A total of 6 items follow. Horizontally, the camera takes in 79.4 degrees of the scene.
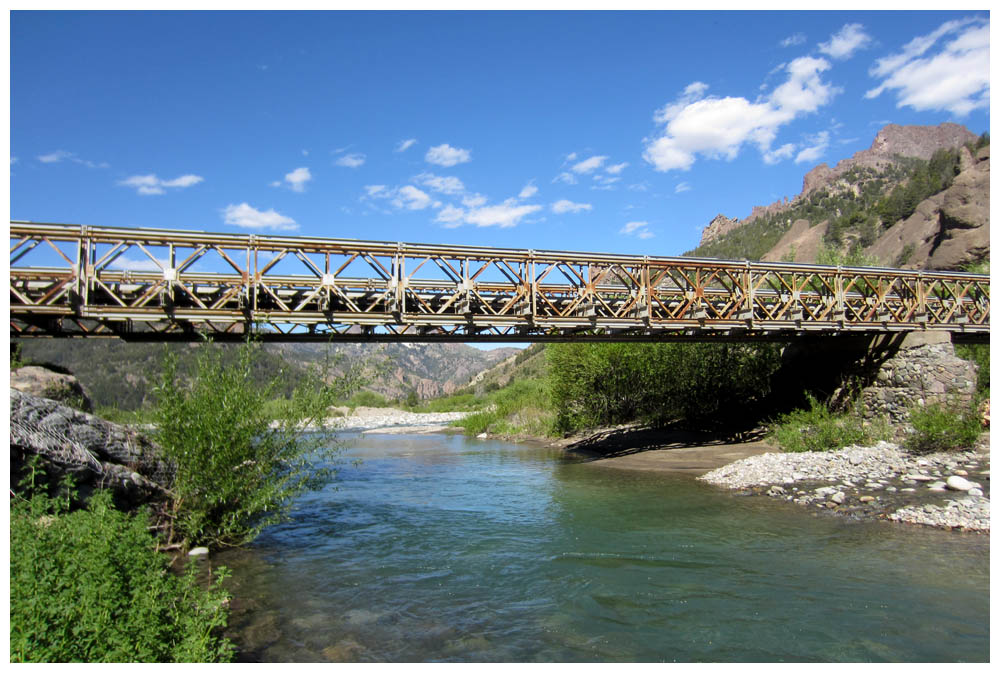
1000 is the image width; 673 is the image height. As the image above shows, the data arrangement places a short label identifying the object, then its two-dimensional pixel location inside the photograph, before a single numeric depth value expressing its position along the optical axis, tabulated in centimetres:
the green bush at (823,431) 2097
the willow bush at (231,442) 1102
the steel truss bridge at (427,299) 1533
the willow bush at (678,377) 3014
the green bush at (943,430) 1800
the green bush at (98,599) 530
